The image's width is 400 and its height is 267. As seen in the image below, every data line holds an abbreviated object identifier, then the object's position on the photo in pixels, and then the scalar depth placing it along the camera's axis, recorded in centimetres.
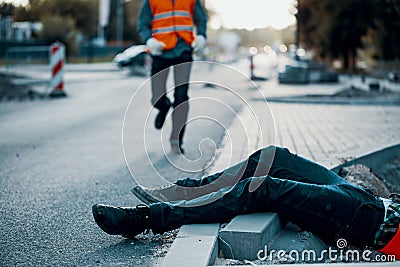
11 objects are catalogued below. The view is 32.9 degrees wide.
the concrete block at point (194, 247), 332
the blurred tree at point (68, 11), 7381
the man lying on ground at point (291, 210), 382
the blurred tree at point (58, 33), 4872
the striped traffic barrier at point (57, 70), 1639
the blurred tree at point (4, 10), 4750
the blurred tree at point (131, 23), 8238
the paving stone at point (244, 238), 372
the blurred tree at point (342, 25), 2998
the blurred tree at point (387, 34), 2440
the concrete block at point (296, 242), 390
